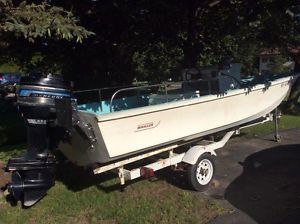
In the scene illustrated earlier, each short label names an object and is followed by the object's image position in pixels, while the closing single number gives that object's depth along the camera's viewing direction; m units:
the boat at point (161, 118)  3.01
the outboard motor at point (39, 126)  3.00
